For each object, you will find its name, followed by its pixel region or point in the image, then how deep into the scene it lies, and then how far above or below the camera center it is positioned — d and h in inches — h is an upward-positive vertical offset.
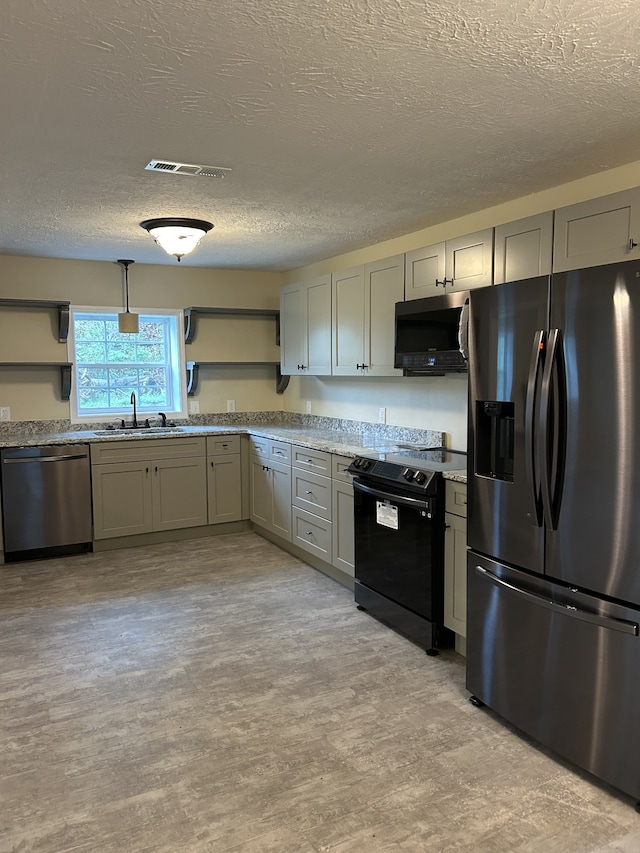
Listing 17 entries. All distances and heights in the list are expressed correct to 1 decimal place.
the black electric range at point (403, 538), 122.5 -32.3
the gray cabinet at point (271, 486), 186.5 -31.7
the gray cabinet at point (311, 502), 164.7 -32.2
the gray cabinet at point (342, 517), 154.1 -33.2
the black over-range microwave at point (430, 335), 128.5 +11.1
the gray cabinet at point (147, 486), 191.8 -31.9
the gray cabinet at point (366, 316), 152.5 +18.0
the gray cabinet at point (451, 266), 124.1 +25.3
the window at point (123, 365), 209.6 +7.2
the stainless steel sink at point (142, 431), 204.2 -15.1
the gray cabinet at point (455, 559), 117.3 -33.2
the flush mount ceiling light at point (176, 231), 144.1 +36.0
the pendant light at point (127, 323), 204.5 +20.5
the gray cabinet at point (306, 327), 183.3 +17.9
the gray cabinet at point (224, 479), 207.6 -31.5
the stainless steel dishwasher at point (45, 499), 178.9 -33.4
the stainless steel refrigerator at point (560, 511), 80.4 -18.0
